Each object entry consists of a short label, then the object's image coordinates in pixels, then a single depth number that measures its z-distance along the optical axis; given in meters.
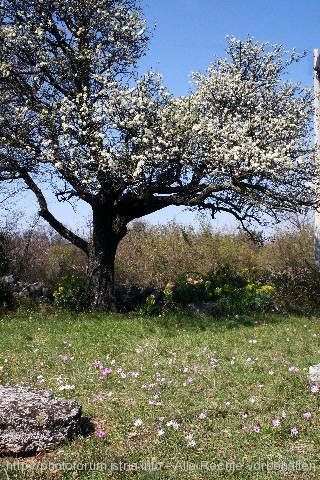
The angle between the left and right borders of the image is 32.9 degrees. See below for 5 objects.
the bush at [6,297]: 12.81
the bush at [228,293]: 12.07
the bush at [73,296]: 12.57
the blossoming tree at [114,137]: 10.80
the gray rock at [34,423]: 4.83
